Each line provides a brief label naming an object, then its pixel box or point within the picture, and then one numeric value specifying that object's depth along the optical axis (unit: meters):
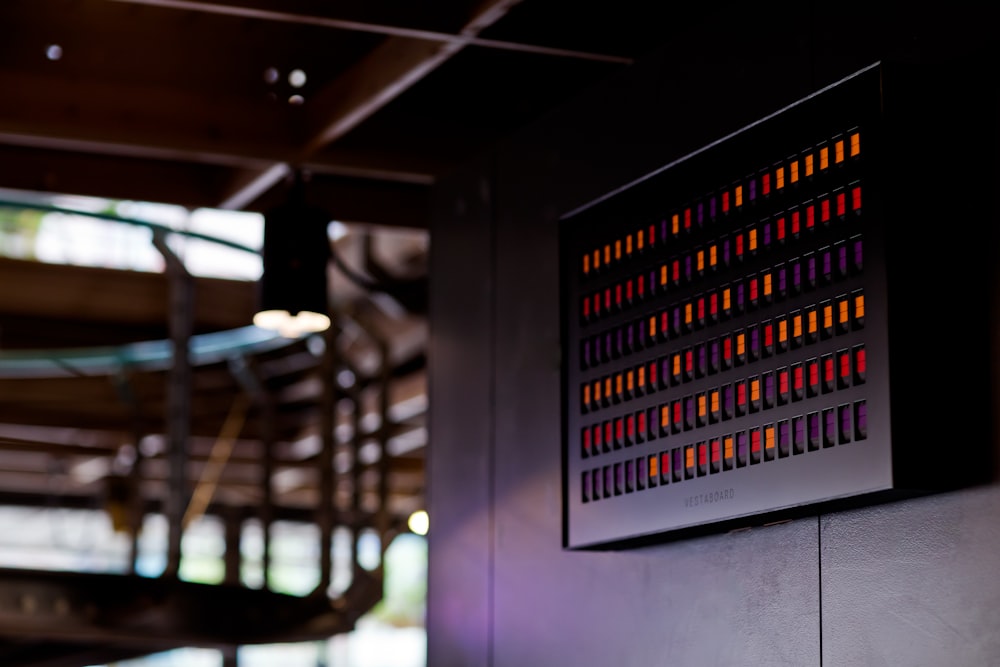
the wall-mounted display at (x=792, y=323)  2.15
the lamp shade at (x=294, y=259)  3.96
